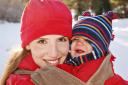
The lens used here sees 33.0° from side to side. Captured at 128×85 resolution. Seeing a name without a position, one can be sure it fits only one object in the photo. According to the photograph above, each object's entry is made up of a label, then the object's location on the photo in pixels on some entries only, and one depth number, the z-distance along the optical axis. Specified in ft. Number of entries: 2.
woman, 3.92
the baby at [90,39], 4.15
